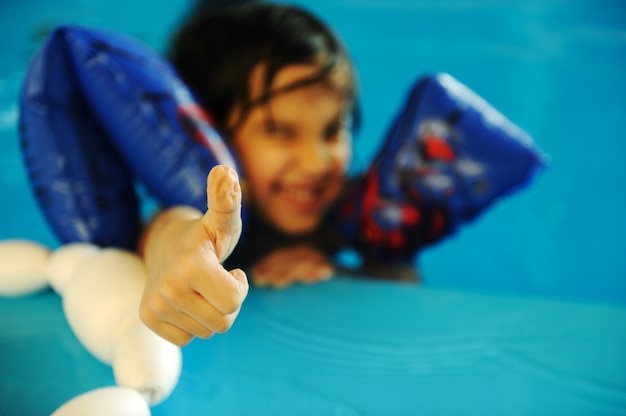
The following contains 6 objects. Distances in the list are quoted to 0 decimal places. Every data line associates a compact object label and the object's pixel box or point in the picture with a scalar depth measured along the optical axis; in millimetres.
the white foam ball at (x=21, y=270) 1145
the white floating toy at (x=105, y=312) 1003
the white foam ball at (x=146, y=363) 1018
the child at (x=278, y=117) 1233
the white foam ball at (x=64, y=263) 1133
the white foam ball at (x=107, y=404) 988
